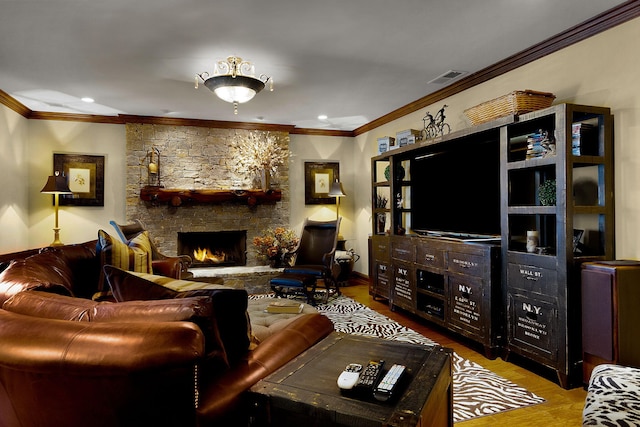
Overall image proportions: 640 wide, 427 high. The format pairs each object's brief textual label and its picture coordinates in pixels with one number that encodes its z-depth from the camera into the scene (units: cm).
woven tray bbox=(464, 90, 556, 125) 308
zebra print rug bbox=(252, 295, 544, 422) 243
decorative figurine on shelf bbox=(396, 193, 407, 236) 496
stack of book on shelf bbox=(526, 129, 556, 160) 294
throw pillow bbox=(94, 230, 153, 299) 308
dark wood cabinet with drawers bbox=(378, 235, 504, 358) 326
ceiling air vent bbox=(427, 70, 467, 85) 409
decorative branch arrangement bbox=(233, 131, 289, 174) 634
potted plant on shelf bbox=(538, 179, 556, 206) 292
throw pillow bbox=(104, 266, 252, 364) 139
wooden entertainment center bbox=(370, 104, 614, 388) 272
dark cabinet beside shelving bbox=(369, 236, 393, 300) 496
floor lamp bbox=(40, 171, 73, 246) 519
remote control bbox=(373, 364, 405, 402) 121
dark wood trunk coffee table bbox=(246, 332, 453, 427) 115
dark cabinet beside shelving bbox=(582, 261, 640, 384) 248
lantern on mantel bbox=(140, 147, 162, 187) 589
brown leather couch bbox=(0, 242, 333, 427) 100
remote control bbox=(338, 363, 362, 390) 126
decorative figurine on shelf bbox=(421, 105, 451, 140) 474
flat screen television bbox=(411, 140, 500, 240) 364
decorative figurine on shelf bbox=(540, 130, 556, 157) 292
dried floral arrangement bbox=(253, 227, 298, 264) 596
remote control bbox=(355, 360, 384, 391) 124
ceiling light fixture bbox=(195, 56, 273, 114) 341
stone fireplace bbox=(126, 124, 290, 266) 592
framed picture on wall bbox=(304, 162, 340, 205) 683
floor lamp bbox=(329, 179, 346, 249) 640
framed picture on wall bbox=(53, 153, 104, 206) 566
